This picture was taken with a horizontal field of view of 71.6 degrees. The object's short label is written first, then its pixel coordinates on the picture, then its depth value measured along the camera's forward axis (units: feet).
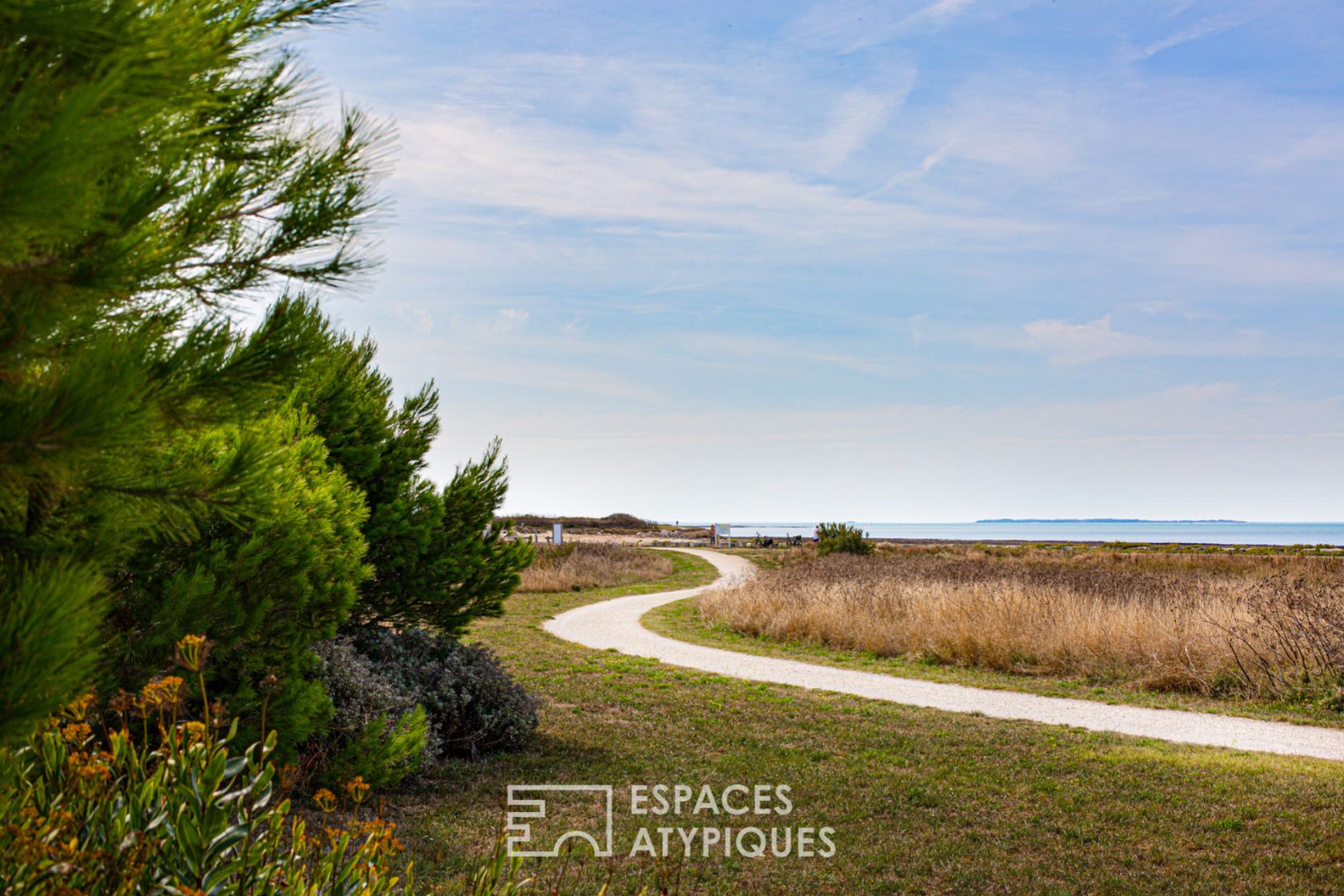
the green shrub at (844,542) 99.40
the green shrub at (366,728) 21.30
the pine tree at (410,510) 27.04
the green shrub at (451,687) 25.94
